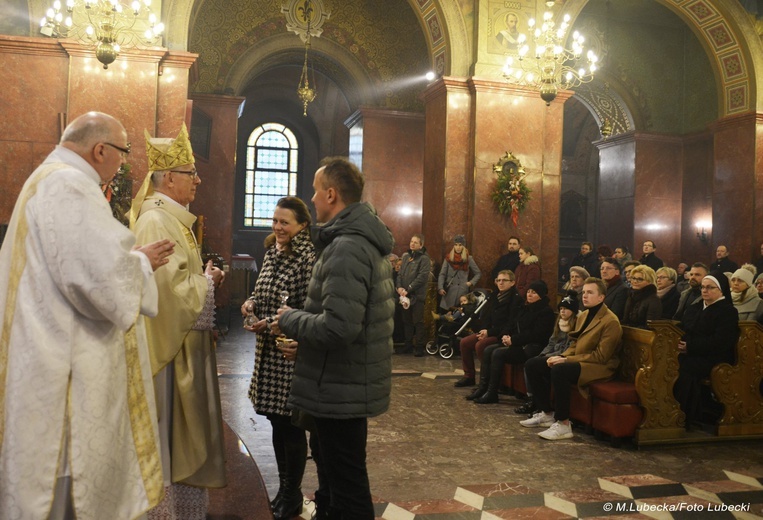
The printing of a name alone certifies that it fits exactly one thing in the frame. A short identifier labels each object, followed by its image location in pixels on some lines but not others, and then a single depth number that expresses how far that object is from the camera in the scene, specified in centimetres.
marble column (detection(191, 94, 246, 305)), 1478
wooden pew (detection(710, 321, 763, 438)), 590
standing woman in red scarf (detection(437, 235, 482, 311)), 1055
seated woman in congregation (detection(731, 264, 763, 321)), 702
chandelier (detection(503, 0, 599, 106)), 941
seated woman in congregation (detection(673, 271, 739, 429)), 590
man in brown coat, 582
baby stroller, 970
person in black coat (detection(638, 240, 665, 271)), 1159
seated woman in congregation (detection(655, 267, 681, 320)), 726
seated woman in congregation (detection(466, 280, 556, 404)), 687
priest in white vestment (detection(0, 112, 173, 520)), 238
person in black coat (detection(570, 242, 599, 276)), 1170
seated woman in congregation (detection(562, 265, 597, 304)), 680
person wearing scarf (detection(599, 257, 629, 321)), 683
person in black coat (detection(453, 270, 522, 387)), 748
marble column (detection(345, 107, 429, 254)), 1559
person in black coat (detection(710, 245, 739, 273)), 1170
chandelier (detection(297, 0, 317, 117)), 1485
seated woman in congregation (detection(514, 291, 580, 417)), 637
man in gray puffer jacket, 269
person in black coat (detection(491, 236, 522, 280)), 1080
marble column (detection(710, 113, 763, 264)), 1310
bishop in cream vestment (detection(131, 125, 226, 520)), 312
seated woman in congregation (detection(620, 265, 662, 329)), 641
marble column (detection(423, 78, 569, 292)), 1138
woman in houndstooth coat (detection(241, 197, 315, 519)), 362
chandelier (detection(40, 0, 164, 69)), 857
